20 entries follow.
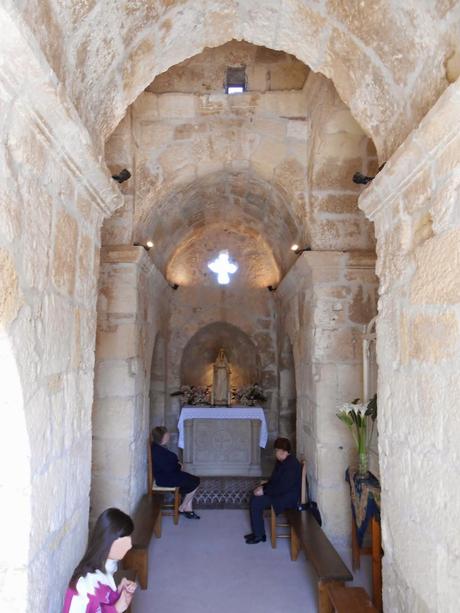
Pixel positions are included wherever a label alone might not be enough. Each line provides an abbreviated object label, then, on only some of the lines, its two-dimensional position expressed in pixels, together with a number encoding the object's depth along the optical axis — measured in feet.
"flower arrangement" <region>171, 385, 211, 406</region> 24.39
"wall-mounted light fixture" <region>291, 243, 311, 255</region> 15.30
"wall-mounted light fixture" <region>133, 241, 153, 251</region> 15.58
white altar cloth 21.97
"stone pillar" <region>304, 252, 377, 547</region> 14.38
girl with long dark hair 6.30
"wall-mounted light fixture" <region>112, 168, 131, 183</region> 9.83
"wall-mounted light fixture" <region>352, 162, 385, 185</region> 9.43
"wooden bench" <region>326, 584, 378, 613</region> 8.80
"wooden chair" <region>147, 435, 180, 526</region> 15.93
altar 22.15
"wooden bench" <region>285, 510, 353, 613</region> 10.13
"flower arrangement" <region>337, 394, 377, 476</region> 12.53
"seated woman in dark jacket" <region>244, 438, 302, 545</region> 14.97
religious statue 23.53
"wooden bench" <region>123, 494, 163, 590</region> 11.72
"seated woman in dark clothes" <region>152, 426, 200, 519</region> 16.62
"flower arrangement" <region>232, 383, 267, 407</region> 24.11
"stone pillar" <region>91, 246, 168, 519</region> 14.03
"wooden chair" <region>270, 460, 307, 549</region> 14.80
